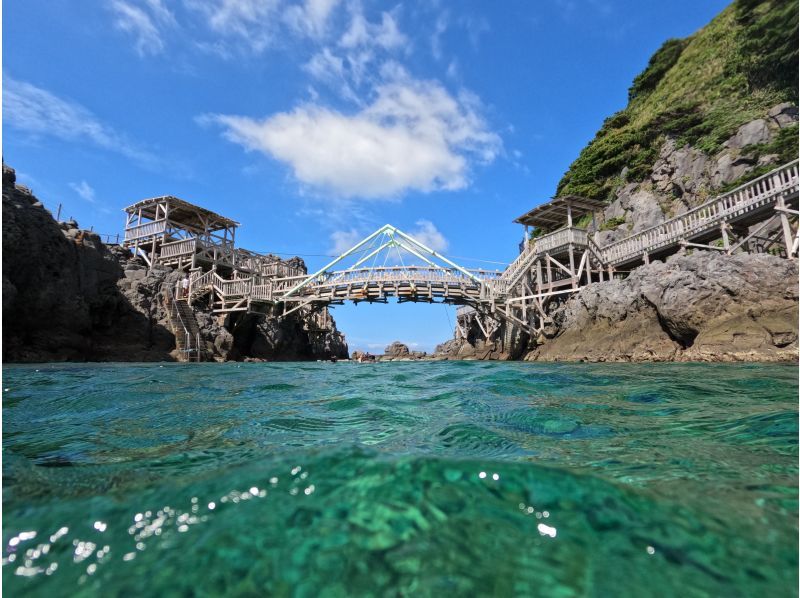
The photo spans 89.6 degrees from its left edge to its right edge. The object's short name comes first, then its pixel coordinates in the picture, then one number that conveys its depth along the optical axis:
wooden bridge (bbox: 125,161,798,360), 14.99
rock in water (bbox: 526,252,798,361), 9.77
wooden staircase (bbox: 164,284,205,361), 19.84
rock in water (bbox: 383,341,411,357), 42.41
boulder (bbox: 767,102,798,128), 22.52
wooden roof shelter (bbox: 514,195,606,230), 20.56
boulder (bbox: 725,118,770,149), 22.36
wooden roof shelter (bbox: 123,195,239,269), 26.31
